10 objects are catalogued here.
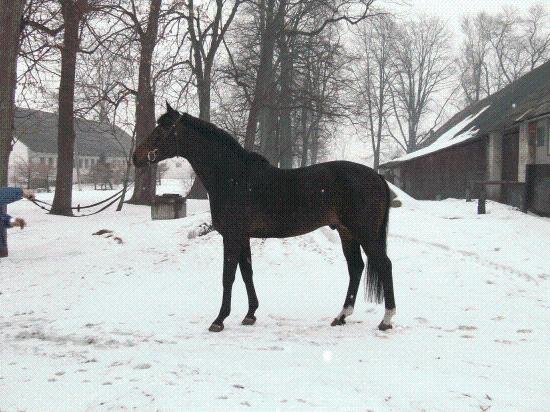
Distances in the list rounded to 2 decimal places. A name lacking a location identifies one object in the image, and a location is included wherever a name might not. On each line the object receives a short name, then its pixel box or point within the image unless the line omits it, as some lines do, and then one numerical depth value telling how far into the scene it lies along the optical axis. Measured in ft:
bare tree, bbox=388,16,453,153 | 166.30
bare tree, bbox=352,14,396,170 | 156.56
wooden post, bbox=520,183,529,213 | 49.19
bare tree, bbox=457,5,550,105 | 159.84
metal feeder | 46.68
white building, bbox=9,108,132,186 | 135.95
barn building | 54.81
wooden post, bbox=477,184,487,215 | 48.67
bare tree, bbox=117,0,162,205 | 48.73
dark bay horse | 15.44
